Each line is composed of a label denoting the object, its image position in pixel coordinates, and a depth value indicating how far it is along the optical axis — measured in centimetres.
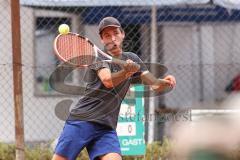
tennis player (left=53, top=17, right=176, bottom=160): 1061
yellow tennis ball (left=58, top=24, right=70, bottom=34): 1080
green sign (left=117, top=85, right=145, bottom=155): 1418
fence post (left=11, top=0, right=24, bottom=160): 1352
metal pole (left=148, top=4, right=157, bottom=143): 1652
